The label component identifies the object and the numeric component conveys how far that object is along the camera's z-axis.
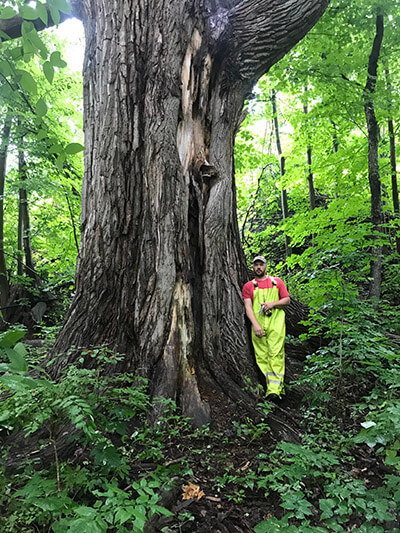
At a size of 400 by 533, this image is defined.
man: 3.47
